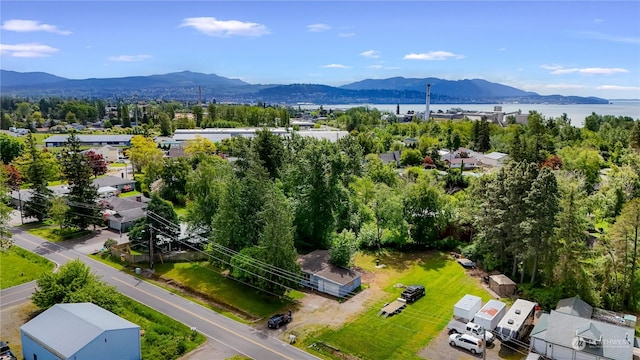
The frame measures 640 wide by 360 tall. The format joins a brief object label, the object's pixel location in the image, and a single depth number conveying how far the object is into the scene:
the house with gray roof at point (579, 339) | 21.81
